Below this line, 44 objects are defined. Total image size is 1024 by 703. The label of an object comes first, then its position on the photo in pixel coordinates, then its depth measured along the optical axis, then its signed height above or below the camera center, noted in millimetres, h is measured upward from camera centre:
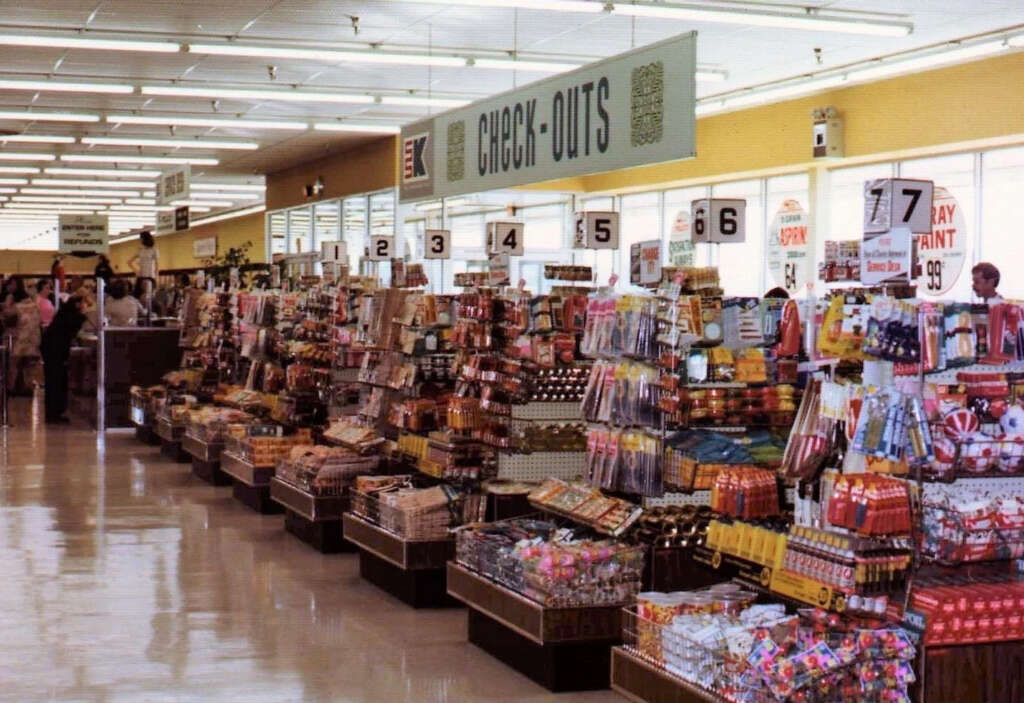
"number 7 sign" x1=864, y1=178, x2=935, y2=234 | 4711 +254
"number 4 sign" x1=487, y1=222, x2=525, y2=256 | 8742 +256
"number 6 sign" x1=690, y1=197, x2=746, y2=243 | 6762 +298
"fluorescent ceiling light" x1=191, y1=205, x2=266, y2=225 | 32081 +1511
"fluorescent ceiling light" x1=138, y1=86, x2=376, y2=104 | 14172 +1902
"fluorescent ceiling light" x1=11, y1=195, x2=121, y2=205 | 28734 +1584
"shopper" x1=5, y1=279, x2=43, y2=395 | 21469 -963
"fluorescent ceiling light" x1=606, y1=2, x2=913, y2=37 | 9992 +1936
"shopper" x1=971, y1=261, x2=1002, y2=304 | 8000 +18
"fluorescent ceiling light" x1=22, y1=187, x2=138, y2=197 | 26812 +1626
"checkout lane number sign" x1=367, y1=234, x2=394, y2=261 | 11305 +253
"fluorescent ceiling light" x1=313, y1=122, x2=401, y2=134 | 17578 +1910
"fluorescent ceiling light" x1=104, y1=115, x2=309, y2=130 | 16328 +1850
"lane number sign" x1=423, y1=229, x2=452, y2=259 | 10520 +259
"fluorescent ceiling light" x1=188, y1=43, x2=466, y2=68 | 11875 +1933
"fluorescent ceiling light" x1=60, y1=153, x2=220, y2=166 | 20641 +1765
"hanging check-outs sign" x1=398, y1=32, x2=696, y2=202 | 5391 +689
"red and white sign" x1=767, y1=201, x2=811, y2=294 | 15281 +358
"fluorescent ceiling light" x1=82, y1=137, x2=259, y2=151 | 18734 +1816
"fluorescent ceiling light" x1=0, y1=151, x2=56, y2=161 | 20503 +1776
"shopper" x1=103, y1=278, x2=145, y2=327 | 17656 -424
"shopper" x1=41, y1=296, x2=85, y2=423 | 17781 -955
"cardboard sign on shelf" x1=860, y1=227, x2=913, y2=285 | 4664 +81
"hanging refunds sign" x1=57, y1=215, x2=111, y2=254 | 22594 +703
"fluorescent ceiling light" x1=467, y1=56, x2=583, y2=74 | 12477 +1932
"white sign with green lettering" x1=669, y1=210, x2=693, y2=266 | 17828 +493
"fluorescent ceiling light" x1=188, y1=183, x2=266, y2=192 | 26266 +1714
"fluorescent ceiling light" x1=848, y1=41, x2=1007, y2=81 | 11734 +1942
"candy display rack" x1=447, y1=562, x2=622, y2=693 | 5789 -1495
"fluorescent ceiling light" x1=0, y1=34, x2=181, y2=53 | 11469 +1931
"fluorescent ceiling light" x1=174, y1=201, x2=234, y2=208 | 30362 +1620
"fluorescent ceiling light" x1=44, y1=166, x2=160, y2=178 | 22797 +1716
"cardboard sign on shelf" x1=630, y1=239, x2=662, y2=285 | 6297 +80
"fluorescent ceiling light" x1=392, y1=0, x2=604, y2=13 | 9633 +1900
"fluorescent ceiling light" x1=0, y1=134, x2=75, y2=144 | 18203 +1806
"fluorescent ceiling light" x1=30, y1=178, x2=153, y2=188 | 24828 +1668
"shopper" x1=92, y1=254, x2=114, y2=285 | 17625 +86
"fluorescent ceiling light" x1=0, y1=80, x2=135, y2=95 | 13898 +1901
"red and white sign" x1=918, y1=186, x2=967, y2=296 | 13383 +331
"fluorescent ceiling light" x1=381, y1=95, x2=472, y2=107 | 15250 +1947
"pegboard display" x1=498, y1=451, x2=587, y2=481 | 7676 -1020
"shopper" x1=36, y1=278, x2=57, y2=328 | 21156 -444
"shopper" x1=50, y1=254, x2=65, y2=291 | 23797 +66
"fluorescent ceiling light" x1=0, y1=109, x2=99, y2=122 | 16248 +1872
